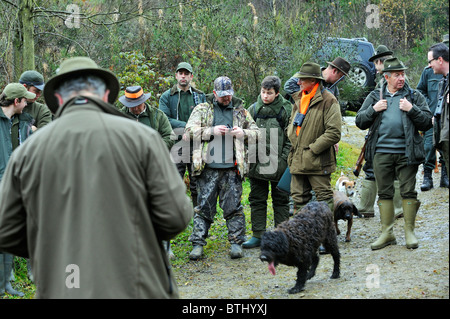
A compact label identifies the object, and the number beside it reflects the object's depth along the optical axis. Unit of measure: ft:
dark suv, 48.03
